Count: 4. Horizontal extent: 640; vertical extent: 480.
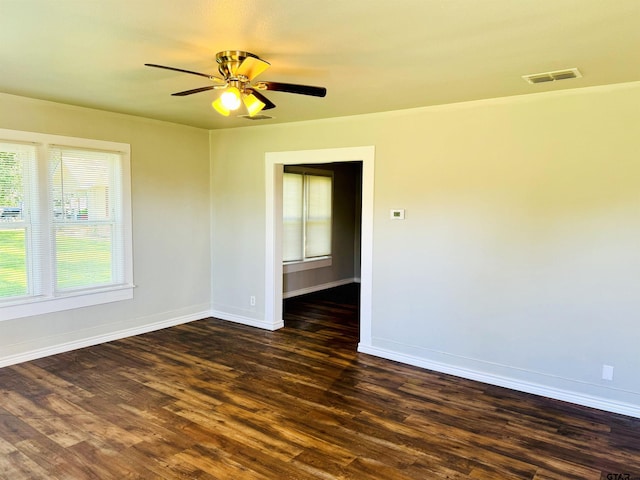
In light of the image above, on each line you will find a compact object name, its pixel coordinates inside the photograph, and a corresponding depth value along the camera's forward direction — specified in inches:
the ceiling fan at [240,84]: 103.4
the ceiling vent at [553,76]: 117.0
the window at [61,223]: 161.6
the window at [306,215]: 284.0
